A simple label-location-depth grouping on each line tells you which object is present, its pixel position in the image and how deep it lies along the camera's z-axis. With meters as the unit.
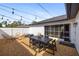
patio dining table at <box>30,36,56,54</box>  2.01
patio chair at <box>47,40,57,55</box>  2.03
